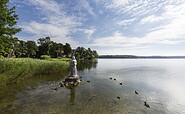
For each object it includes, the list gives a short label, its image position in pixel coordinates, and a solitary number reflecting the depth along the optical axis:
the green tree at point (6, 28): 11.64
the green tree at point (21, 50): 47.68
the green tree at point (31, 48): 52.66
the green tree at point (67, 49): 70.57
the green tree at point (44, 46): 56.21
